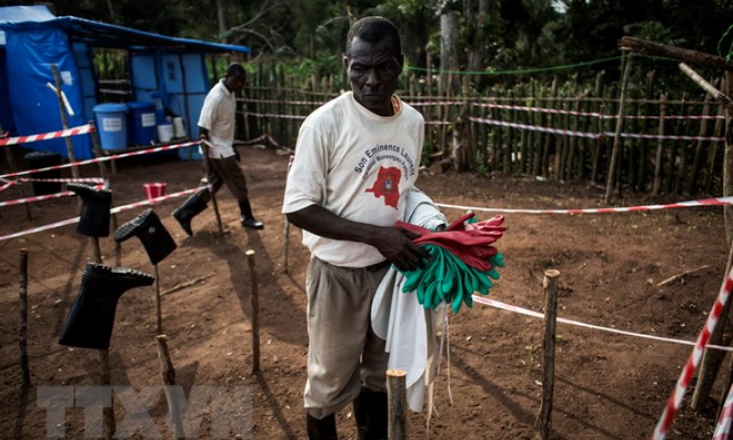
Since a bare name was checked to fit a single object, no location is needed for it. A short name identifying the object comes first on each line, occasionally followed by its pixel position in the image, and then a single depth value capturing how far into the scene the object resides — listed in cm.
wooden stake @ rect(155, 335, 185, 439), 217
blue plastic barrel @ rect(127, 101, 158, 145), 1062
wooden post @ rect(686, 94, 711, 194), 686
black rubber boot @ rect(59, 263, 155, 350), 235
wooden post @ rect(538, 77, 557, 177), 803
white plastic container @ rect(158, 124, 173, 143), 1114
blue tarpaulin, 981
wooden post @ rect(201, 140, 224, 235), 611
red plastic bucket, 616
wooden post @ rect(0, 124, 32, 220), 716
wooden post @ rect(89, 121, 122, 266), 530
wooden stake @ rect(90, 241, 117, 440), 253
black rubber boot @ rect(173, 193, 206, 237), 613
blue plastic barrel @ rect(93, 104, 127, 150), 1002
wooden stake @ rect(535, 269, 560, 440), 239
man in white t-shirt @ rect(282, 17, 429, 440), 196
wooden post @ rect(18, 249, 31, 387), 337
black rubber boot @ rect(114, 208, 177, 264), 347
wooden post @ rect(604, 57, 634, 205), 655
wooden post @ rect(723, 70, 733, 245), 273
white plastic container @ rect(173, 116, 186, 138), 1150
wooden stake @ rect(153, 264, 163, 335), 394
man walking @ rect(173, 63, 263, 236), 599
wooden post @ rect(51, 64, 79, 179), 588
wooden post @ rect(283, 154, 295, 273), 518
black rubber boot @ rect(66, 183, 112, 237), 285
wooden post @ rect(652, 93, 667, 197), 709
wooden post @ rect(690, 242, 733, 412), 281
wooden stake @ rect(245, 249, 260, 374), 334
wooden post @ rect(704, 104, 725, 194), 684
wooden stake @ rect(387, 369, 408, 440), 156
